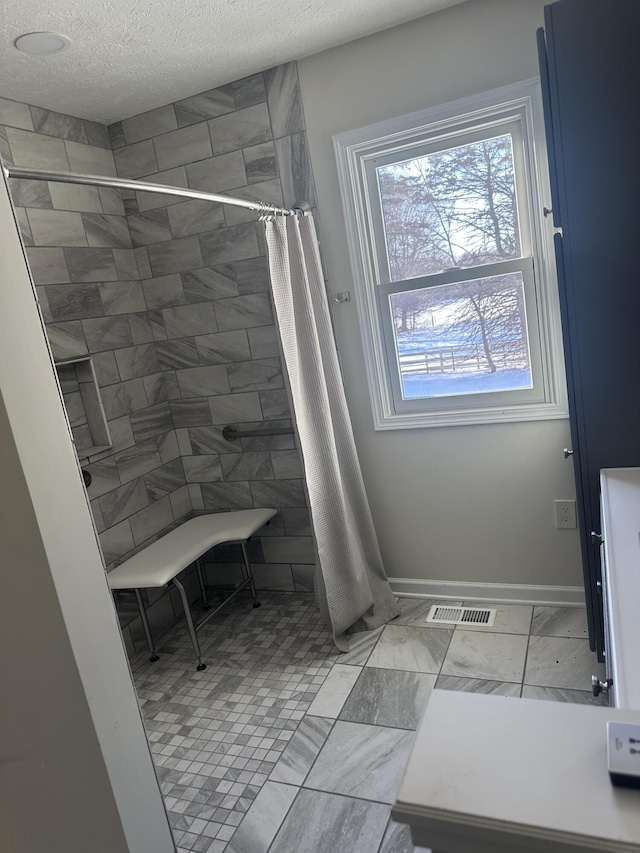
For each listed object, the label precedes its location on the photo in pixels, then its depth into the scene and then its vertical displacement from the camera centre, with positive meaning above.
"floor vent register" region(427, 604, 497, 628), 2.67 -1.42
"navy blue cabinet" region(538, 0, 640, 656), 1.67 +0.16
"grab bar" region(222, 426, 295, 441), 2.99 -0.52
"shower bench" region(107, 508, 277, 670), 2.55 -0.93
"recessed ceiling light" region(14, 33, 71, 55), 2.04 +1.06
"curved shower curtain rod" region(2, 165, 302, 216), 1.49 +0.47
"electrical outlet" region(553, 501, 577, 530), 2.57 -1.00
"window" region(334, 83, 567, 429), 2.42 +0.12
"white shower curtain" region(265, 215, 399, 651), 2.52 -0.45
